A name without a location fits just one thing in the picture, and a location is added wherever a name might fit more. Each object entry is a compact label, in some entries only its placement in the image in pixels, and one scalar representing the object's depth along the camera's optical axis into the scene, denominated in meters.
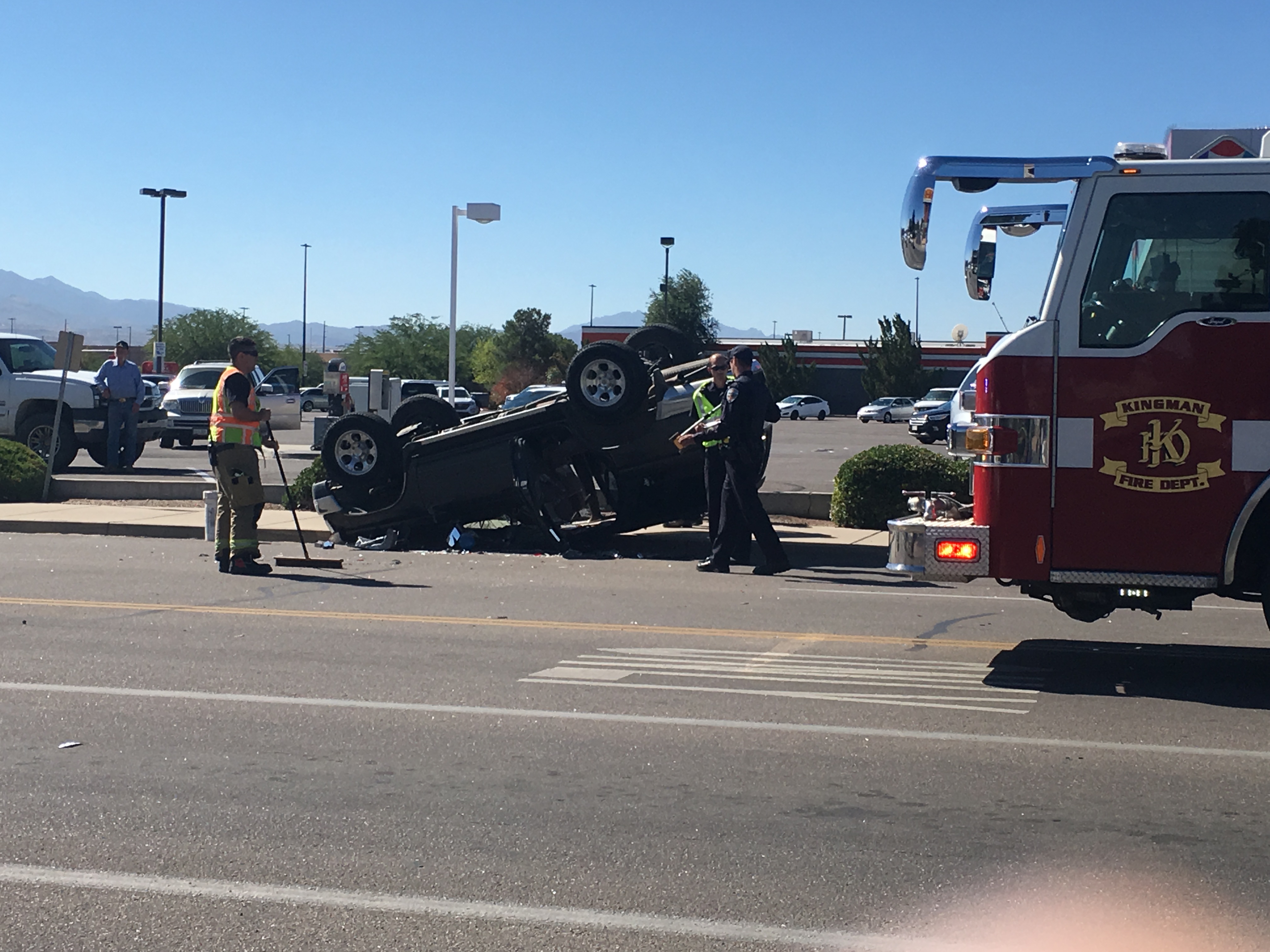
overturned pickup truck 13.02
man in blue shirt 21.69
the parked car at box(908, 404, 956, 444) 41.50
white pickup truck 21.94
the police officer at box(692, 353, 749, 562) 12.53
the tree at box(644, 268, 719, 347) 81.44
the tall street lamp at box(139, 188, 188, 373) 58.88
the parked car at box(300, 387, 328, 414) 64.19
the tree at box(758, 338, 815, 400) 77.12
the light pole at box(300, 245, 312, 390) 94.32
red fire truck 7.15
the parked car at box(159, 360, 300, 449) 29.52
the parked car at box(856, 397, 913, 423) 62.66
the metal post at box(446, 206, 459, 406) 20.97
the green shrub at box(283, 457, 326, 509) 16.19
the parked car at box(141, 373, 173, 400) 39.08
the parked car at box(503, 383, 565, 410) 42.97
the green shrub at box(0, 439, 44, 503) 17.94
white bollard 14.06
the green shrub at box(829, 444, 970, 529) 14.62
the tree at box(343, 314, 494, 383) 100.06
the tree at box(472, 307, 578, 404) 79.19
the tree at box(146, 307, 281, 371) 98.44
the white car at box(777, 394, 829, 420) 67.19
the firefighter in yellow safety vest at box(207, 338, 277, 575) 11.99
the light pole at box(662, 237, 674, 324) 68.88
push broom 12.45
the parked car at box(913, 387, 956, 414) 47.75
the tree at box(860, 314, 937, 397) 71.31
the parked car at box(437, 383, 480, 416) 43.19
